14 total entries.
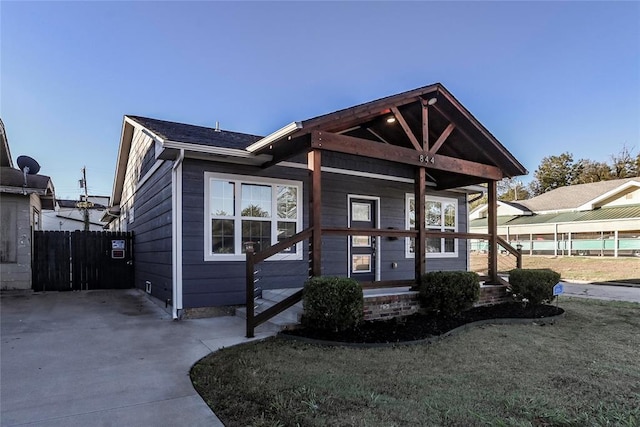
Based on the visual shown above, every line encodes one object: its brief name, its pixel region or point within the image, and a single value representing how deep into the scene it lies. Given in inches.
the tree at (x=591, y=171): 1552.7
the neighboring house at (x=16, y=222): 356.2
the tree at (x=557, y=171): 1720.0
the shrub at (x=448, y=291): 246.8
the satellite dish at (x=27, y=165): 371.9
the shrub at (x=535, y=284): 283.6
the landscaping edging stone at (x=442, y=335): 187.2
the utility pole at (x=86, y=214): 931.3
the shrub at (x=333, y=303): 194.1
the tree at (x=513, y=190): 1934.1
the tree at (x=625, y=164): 1485.0
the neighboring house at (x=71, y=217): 1004.6
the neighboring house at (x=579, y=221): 856.9
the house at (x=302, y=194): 237.6
